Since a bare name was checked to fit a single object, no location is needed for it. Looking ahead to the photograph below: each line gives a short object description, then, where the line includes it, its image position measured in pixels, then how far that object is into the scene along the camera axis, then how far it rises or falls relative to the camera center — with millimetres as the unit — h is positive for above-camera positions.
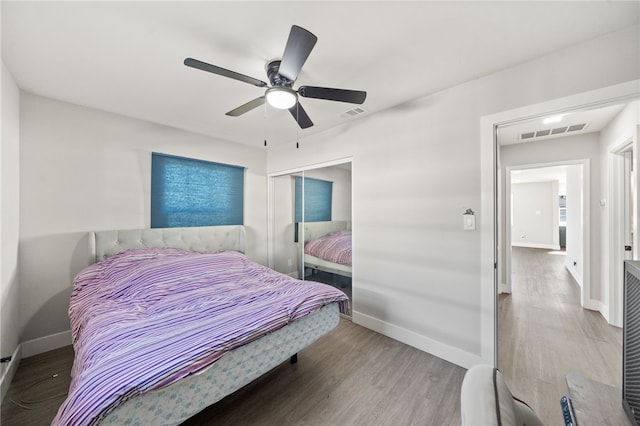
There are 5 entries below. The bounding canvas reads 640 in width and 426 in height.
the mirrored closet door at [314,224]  3170 -171
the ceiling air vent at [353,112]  2638 +1185
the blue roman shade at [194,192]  3018 +301
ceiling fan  1290 +900
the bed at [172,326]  1075 -733
